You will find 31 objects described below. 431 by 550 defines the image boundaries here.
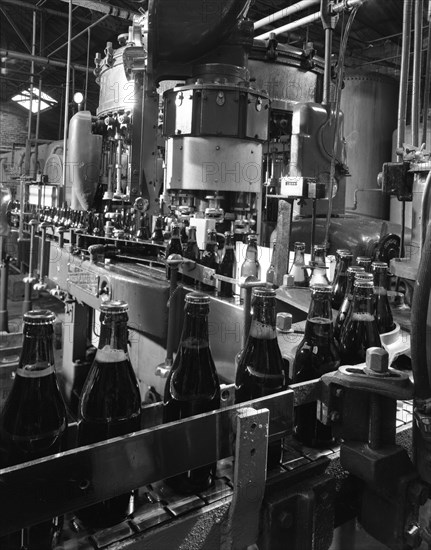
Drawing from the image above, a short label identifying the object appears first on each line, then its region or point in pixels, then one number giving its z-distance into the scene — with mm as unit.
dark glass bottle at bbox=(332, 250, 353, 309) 1411
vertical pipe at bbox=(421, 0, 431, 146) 1111
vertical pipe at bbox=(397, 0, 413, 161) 1139
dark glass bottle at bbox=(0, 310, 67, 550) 604
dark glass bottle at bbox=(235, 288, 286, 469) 767
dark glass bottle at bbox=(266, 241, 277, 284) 1851
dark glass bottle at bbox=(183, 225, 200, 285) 2156
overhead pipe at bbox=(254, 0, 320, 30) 3729
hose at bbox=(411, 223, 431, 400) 578
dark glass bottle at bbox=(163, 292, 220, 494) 729
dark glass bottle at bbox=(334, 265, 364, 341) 1072
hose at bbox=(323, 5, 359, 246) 1425
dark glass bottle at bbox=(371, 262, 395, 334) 1128
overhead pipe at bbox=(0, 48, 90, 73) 5782
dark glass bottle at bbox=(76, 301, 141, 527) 661
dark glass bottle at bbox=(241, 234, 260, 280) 1848
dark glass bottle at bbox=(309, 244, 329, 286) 1509
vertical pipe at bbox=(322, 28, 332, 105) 1782
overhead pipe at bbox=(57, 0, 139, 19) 4410
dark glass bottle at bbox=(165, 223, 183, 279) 2145
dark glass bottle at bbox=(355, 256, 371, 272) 1300
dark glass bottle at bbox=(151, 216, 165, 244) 2506
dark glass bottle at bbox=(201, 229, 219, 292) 2111
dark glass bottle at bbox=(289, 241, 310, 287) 1766
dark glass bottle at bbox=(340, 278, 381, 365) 925
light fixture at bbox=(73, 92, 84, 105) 3663
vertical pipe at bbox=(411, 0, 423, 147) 1081
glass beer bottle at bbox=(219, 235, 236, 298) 2098
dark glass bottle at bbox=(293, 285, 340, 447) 872
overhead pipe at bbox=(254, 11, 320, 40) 3747
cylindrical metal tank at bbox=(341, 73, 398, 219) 5492
